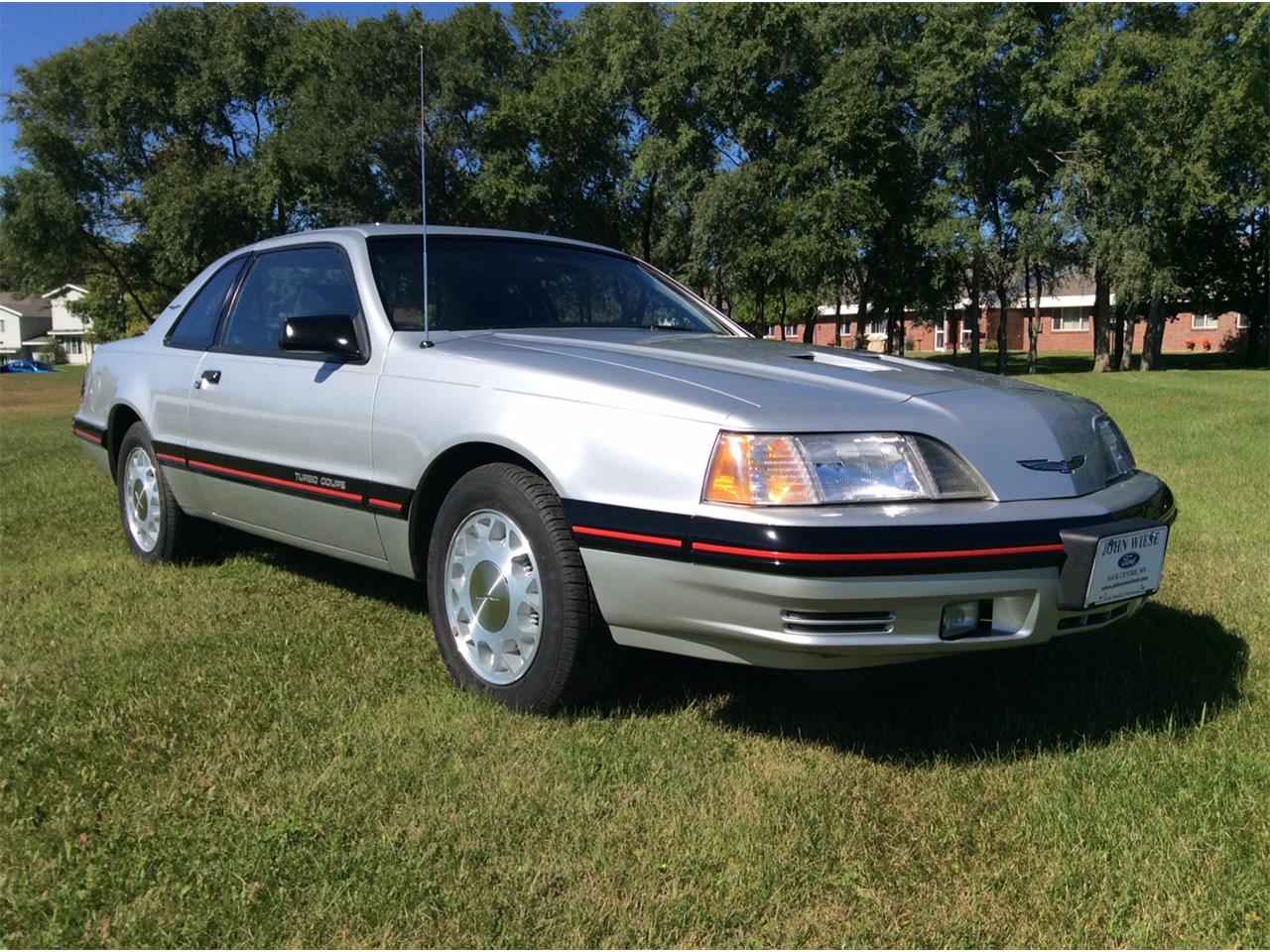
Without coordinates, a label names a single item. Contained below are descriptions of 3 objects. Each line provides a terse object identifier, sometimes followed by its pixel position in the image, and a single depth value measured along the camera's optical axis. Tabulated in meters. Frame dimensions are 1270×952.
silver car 2.55
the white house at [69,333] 83.94
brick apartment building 57.47
